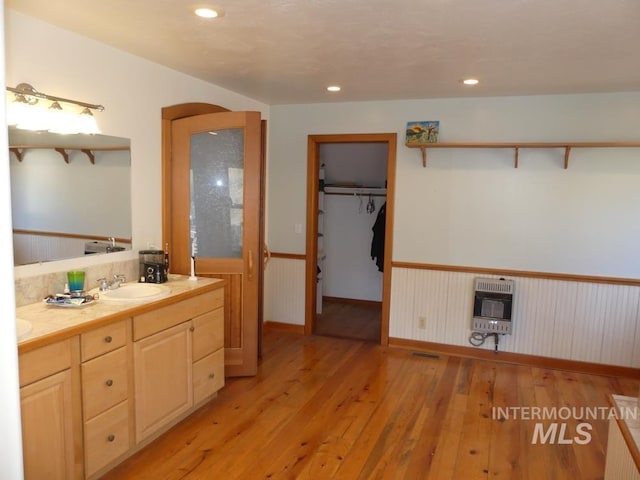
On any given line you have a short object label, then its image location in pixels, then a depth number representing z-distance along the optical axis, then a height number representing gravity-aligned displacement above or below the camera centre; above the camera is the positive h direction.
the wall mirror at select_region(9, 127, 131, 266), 2.56 +0.00
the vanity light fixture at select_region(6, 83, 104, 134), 2.45 +0.45
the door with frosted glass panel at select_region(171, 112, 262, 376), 3.56 -0.10
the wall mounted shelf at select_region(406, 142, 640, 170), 3.81 +0.51
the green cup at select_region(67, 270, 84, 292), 2.68 -0.48
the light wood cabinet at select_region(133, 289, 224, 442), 2.66 -1.00
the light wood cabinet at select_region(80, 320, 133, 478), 2.29 -1.00
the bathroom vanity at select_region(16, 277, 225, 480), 2.05 -0.92
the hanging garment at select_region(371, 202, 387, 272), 5.93 -0.46
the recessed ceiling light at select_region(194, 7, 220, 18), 2.28 +0.91
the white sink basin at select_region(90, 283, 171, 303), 2.66 -0.58
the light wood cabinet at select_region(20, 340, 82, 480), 1.99 -0.96
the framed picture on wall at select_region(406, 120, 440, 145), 4.35 +0.65
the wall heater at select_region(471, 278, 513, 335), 4.18 -0.89
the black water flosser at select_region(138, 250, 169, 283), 3.14 -0.47
